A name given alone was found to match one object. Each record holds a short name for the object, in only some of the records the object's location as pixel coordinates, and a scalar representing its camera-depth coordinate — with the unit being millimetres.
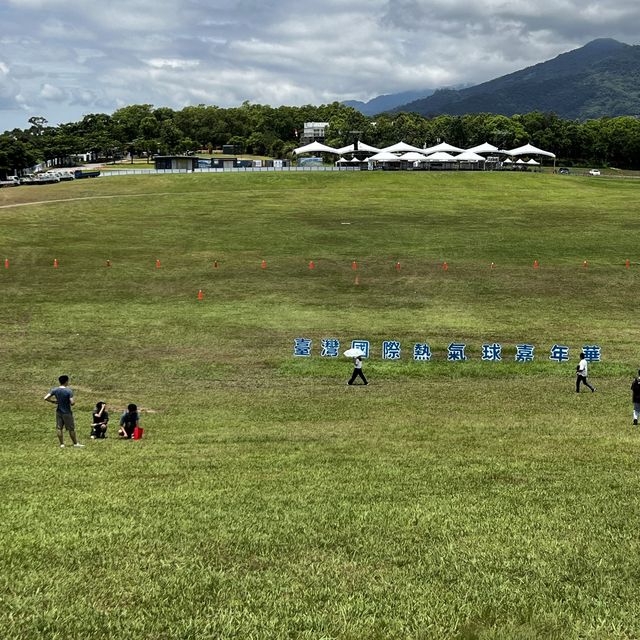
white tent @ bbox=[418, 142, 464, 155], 129250
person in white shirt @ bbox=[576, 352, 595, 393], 26016
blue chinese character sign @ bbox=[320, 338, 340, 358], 33031
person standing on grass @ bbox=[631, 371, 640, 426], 20656
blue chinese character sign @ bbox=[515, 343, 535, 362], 31609
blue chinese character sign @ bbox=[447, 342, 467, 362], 32094
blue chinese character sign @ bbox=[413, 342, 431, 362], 32331
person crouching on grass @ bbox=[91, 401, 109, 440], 20516
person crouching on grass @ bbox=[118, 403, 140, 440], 20047
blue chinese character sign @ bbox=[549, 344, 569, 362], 31406
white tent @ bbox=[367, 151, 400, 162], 120188
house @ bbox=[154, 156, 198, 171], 127812
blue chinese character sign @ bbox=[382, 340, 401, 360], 32438
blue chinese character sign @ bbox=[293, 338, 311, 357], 32812
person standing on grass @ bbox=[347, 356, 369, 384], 28531
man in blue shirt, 18250
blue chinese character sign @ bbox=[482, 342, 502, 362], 31922
